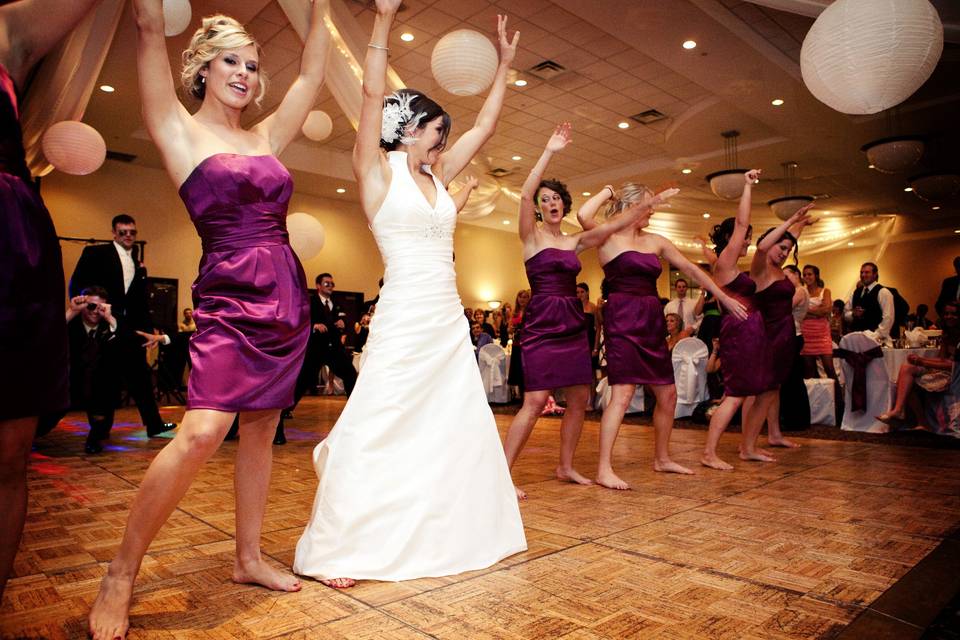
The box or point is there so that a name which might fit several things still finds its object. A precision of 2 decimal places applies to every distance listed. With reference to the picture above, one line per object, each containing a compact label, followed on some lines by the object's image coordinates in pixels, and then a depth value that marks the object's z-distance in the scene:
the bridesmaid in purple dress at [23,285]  1.17
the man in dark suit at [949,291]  5.16
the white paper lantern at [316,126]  6.17
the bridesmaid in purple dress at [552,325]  2.97
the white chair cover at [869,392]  5.48
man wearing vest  6.85
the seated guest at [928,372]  5.01
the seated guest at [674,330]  7.28
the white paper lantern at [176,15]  4.06
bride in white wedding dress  1.72
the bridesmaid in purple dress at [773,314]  3.86
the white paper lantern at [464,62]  4.49
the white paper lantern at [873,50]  3.54
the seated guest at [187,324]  10.36
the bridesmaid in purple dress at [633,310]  3.21
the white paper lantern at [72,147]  4.76
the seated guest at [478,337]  8.58
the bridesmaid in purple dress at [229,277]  1.42
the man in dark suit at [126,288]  4.38
